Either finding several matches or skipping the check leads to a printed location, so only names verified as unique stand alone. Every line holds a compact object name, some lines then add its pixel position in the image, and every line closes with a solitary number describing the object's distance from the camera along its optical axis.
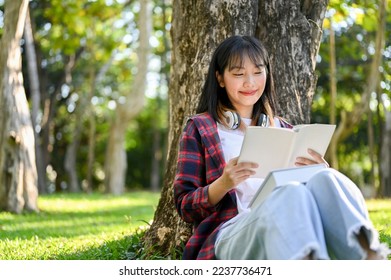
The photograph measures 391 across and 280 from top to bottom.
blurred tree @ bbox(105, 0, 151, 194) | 14.05
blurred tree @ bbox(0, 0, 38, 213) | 8.41
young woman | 2.69
